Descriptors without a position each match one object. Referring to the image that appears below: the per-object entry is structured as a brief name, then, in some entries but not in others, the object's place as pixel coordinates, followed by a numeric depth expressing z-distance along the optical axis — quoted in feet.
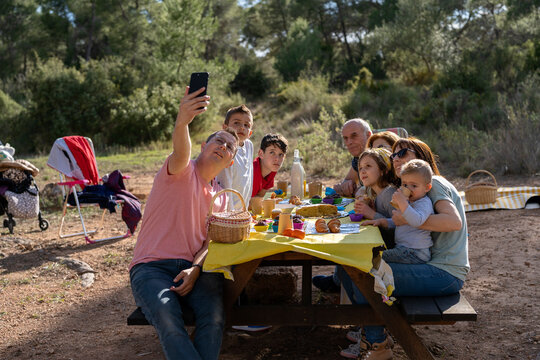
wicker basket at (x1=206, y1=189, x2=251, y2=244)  8.04
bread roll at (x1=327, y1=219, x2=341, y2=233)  8.71
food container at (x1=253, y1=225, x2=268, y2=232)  9.05
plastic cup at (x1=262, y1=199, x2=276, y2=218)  10.67
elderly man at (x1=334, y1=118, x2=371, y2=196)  14.01
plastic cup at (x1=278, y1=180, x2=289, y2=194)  13.96
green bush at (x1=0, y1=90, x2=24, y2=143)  68.08
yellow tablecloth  7.85
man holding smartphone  7.61
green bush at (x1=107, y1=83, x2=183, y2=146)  61.16
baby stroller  20.24
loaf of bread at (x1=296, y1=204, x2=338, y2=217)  10.58
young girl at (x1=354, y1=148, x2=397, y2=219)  9.88
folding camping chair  19.77
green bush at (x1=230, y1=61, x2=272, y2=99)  91.04
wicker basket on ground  20.43
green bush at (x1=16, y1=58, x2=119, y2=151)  62.85
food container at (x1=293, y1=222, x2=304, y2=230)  8.84
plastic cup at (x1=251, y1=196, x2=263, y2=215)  11.05
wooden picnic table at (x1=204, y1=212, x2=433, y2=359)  7.93
